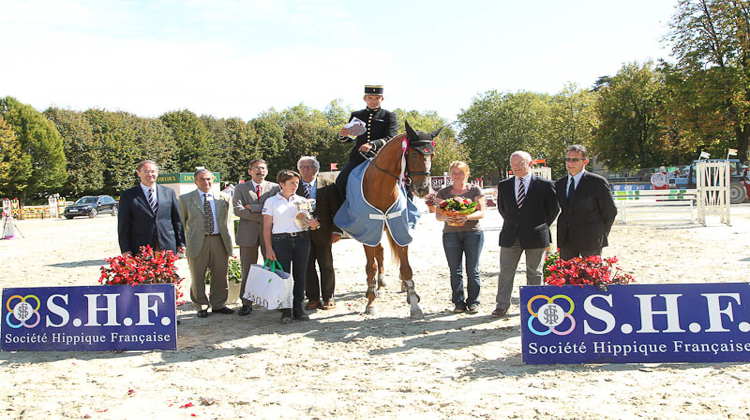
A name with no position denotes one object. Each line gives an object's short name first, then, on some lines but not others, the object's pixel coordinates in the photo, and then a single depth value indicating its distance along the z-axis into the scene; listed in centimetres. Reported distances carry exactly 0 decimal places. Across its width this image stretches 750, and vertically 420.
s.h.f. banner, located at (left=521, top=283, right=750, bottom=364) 427
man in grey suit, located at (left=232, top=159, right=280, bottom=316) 677
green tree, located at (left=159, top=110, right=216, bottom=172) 5219
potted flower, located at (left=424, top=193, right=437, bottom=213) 624
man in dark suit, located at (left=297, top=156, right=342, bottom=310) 686
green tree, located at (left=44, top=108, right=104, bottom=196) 4459
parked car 3356
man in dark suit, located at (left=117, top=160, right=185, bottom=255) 600
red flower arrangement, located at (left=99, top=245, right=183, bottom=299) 520
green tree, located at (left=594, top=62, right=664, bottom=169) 4425
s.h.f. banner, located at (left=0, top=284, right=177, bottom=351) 514
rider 699
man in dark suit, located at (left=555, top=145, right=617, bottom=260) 543
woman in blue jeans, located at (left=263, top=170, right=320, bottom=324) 602
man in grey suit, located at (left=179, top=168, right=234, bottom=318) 656
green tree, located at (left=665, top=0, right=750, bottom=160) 3055
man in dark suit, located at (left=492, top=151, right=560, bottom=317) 582
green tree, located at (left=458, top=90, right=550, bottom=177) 6844
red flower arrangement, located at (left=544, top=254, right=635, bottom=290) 445
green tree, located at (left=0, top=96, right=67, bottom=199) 4244
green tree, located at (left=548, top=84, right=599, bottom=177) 5228
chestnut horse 598
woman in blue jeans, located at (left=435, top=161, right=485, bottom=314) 631
